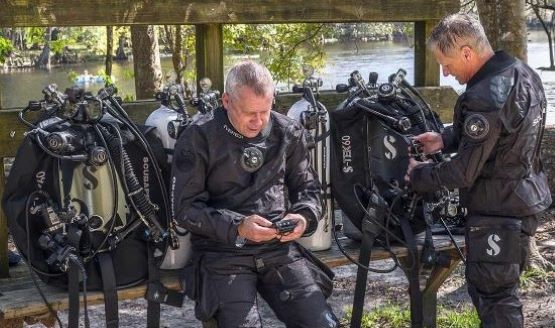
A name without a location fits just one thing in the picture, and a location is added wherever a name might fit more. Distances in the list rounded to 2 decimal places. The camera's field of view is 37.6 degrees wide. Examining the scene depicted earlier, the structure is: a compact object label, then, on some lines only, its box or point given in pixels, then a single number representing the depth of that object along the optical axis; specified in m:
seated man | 3.15
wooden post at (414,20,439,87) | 4.50
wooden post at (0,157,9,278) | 3.71
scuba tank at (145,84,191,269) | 3.47
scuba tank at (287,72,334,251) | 3.63
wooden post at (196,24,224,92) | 4.01
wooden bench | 3.20
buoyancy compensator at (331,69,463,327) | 3.67
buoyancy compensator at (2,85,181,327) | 3.14
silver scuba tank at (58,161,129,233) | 3.20
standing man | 3.26
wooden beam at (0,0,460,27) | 3.63
